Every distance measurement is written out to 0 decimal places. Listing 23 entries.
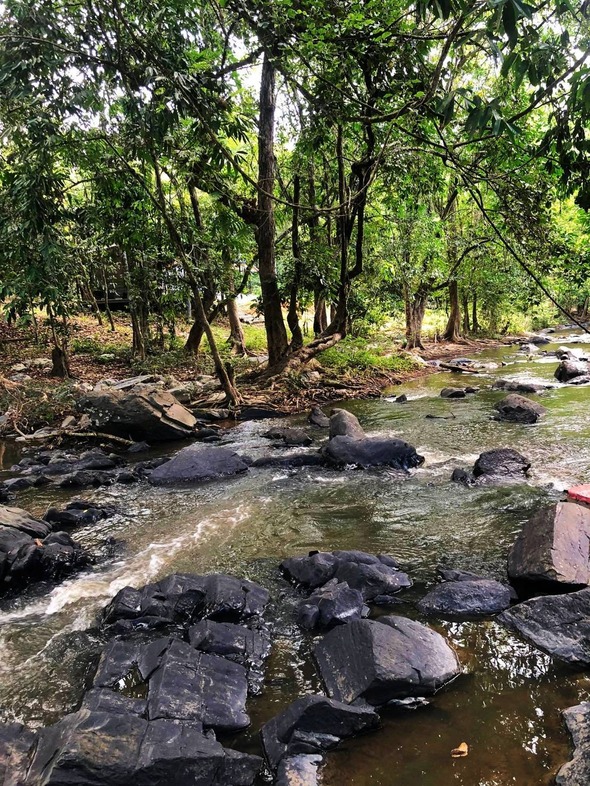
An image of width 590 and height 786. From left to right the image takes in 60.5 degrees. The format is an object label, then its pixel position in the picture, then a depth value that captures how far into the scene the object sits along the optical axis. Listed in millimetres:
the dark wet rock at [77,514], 6062
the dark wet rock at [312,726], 2699
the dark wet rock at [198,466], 7676
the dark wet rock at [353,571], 4188
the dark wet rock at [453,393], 13344
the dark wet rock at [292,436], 9461
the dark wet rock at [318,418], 11071
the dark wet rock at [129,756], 2371
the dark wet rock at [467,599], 3879
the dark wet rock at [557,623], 3357
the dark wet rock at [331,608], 3814
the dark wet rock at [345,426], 9102
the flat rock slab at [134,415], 9961
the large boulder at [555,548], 3957
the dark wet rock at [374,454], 7789
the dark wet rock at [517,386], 13523
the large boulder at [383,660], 3035
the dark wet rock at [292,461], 8164
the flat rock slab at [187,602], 3936
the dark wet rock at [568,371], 14773
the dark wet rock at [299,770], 2516
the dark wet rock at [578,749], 2361
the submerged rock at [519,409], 10156
